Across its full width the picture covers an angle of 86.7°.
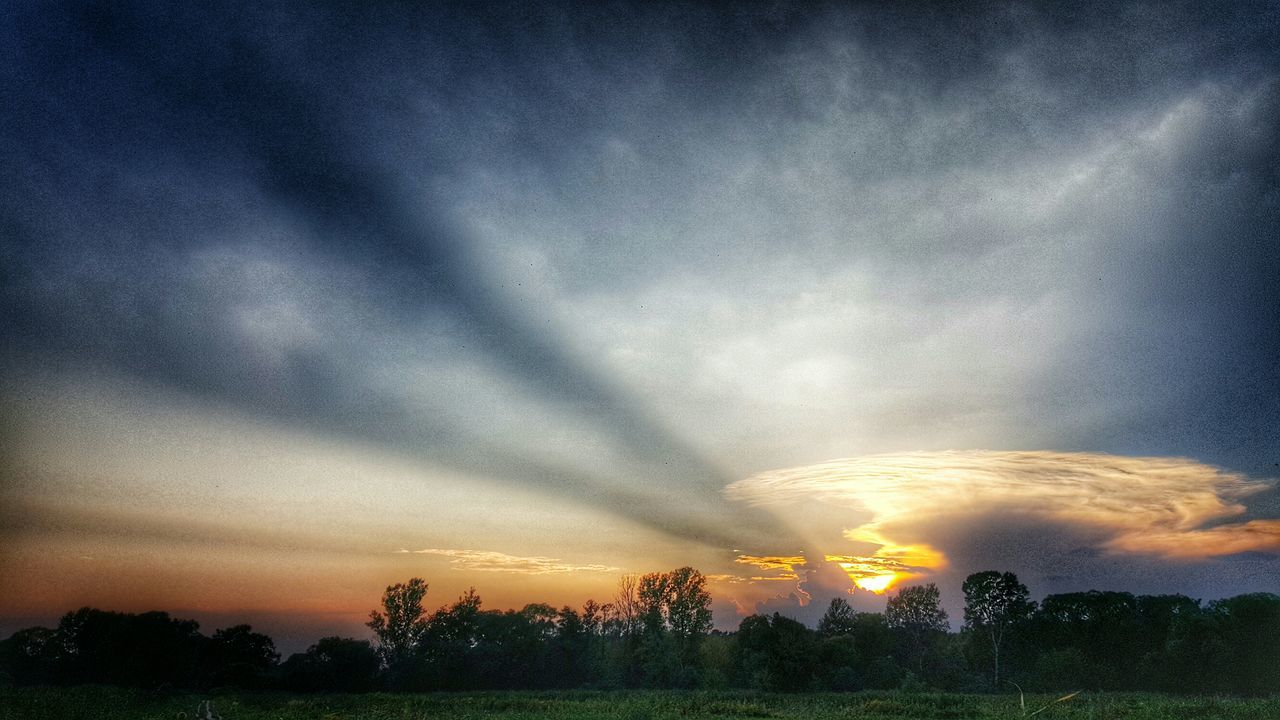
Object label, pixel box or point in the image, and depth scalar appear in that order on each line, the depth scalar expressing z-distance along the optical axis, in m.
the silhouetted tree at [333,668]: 92.25
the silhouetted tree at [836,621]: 124.84
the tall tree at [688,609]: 111.75
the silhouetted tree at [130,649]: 88.12
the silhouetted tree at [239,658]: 91.56
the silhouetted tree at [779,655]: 88.31
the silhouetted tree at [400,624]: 105.25
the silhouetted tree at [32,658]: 90.88
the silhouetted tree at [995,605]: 110.00
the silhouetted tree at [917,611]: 140.12
